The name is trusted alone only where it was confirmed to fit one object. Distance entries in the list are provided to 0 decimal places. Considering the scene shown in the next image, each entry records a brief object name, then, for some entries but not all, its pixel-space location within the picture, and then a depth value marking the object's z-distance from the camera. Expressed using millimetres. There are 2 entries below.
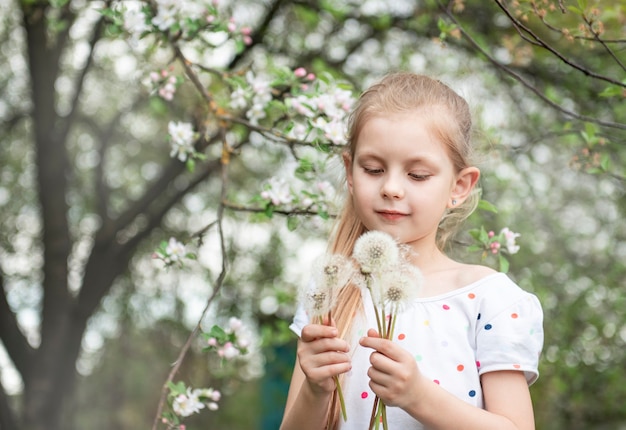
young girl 1670
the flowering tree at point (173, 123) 2775
